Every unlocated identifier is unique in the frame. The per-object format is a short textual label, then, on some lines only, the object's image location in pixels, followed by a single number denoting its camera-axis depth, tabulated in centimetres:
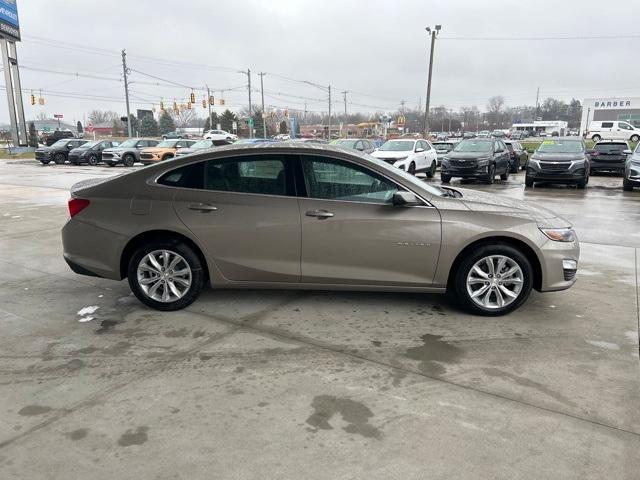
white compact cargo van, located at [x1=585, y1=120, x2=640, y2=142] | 4778
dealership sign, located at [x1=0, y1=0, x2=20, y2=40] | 3997
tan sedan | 451
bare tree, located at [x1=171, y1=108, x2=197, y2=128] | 12438
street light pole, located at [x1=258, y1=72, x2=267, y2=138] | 6819
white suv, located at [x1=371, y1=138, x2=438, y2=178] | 1875
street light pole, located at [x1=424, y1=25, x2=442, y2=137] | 3174
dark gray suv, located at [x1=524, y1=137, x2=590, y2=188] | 1560
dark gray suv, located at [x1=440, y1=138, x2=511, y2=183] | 1716
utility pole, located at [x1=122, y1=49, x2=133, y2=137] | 5691
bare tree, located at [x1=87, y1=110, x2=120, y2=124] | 13796
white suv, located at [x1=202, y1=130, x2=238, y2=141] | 5594
